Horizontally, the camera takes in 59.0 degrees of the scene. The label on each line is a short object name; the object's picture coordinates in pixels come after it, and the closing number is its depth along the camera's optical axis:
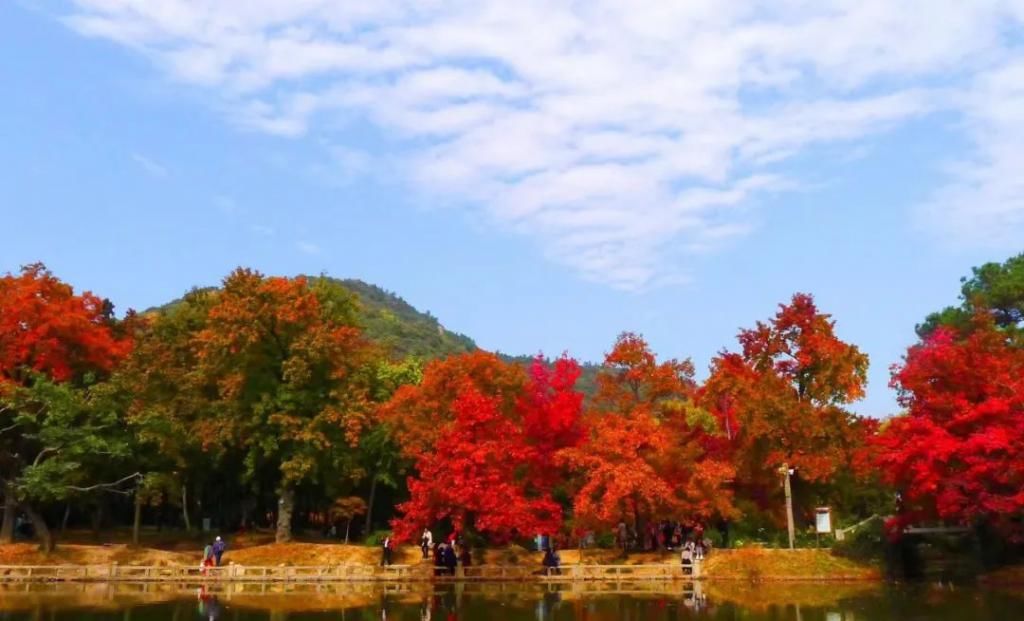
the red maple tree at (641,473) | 40.41
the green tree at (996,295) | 58.91
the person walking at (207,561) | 41.50
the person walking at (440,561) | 40.88
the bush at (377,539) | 46.09
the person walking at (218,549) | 41.94
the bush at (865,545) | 39.75
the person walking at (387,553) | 42.12
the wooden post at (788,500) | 41.72
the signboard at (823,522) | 43.44
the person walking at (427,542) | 42.22
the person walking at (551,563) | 40.84
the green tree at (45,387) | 44.19
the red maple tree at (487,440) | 40.81
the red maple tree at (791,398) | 42.38
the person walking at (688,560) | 40.19
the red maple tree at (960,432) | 34.25
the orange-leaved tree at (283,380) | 46.53
